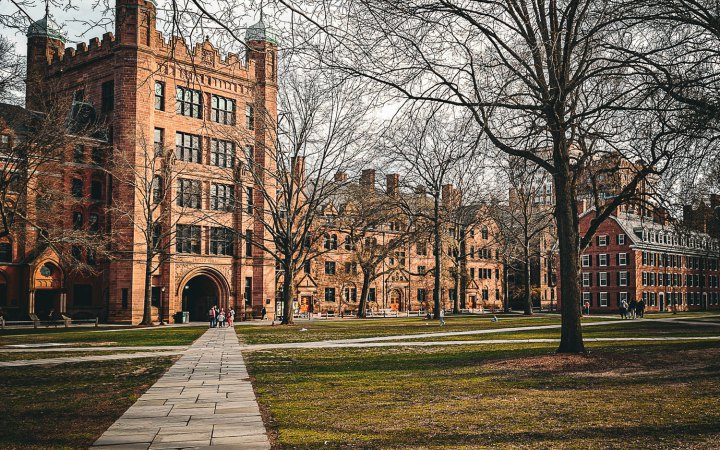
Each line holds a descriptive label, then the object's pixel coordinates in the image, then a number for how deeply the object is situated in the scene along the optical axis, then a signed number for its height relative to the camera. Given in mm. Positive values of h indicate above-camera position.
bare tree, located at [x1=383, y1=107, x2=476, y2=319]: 40175 +5693
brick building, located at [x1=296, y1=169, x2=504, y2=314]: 64125 -746
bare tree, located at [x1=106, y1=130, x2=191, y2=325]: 42812 +5305
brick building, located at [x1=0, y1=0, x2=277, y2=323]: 44812 +6018
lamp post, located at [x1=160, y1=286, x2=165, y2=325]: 46747 -2079
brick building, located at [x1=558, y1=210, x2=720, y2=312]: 78000 +931
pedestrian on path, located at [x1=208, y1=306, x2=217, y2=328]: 39656 -2595
